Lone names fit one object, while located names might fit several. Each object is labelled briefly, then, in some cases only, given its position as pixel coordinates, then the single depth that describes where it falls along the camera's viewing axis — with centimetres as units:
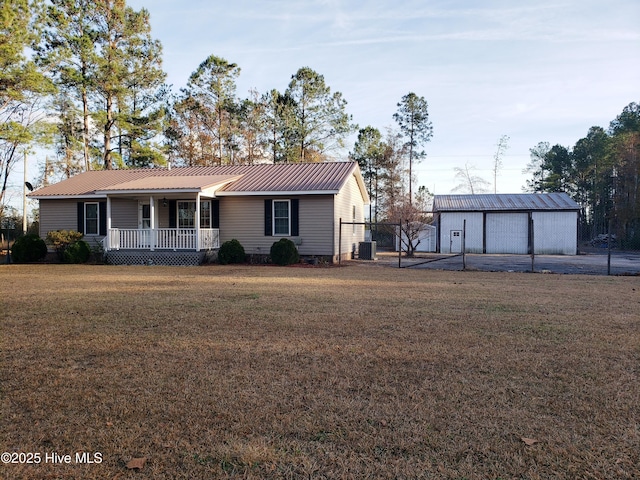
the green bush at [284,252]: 1622
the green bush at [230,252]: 1664
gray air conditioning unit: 1953
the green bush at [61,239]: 1791
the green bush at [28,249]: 1761
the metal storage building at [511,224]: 2550
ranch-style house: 1691
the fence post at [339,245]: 1670
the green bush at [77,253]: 1719
